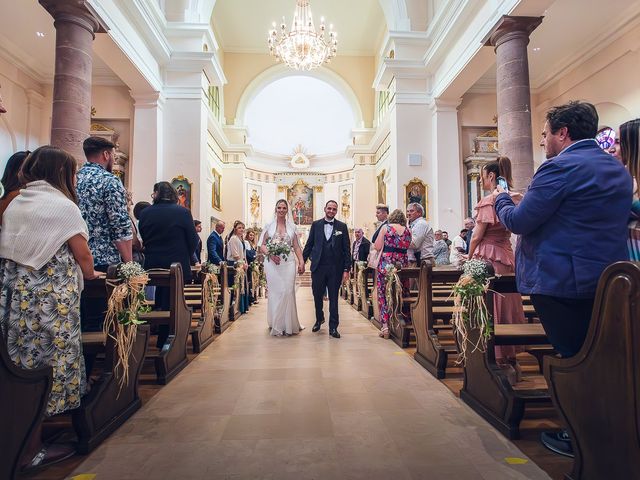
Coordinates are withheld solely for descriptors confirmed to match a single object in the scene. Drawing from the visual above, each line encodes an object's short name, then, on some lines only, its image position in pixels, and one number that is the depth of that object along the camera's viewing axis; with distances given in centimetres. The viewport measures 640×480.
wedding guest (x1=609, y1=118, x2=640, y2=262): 196
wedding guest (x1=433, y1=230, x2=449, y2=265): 831
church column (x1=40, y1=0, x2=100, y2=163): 670
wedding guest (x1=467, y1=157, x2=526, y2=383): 338
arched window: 2177
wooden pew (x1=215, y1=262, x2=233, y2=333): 576
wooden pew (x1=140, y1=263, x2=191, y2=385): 352
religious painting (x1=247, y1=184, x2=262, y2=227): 1889
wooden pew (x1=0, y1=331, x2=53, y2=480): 179
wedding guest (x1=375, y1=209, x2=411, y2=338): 533
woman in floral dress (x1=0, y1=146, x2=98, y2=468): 204
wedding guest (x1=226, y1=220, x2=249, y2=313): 777
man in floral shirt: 299
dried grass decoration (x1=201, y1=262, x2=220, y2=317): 502
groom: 561
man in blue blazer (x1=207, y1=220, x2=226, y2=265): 702
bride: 554
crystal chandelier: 1118
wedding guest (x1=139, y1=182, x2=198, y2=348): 415
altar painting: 1997
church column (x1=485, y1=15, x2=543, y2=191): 730
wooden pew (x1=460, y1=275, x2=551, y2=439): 243
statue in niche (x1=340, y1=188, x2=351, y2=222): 1895
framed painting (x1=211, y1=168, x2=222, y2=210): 1491
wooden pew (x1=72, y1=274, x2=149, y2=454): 226
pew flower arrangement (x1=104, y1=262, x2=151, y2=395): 257
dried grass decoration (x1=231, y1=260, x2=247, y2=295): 705
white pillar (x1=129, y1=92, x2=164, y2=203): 1059
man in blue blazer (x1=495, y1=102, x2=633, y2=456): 188
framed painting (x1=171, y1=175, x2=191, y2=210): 1096
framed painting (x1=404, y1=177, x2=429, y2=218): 1129
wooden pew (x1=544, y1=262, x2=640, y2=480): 156
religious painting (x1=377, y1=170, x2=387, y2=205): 1492
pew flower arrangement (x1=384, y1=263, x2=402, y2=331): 501
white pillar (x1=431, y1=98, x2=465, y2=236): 1112
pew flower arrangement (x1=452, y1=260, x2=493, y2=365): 270
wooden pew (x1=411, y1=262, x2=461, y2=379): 362
